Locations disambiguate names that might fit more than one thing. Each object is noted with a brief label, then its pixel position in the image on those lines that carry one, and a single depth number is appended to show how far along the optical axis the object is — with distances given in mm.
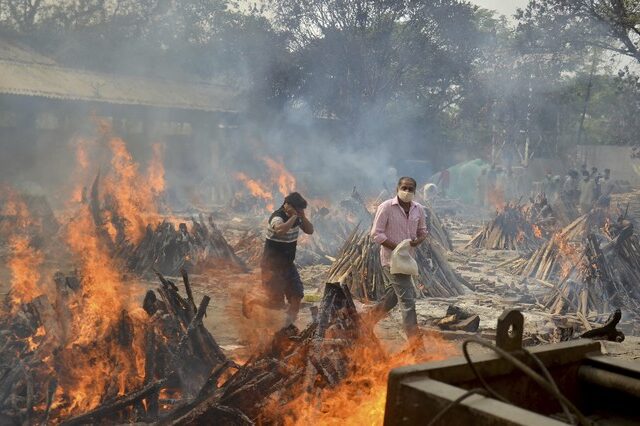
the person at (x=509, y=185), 28303
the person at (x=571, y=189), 18550
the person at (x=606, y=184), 16762
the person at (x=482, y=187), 28391
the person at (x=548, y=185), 24050
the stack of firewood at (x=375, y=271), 10242
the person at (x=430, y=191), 25891
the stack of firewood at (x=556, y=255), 11422
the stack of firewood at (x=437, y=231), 13642
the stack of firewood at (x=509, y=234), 15711
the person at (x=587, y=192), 18322
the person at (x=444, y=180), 32188
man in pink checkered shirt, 7008
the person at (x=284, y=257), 7668
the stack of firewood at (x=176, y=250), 12055
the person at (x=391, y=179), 27994
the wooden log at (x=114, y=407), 4344
